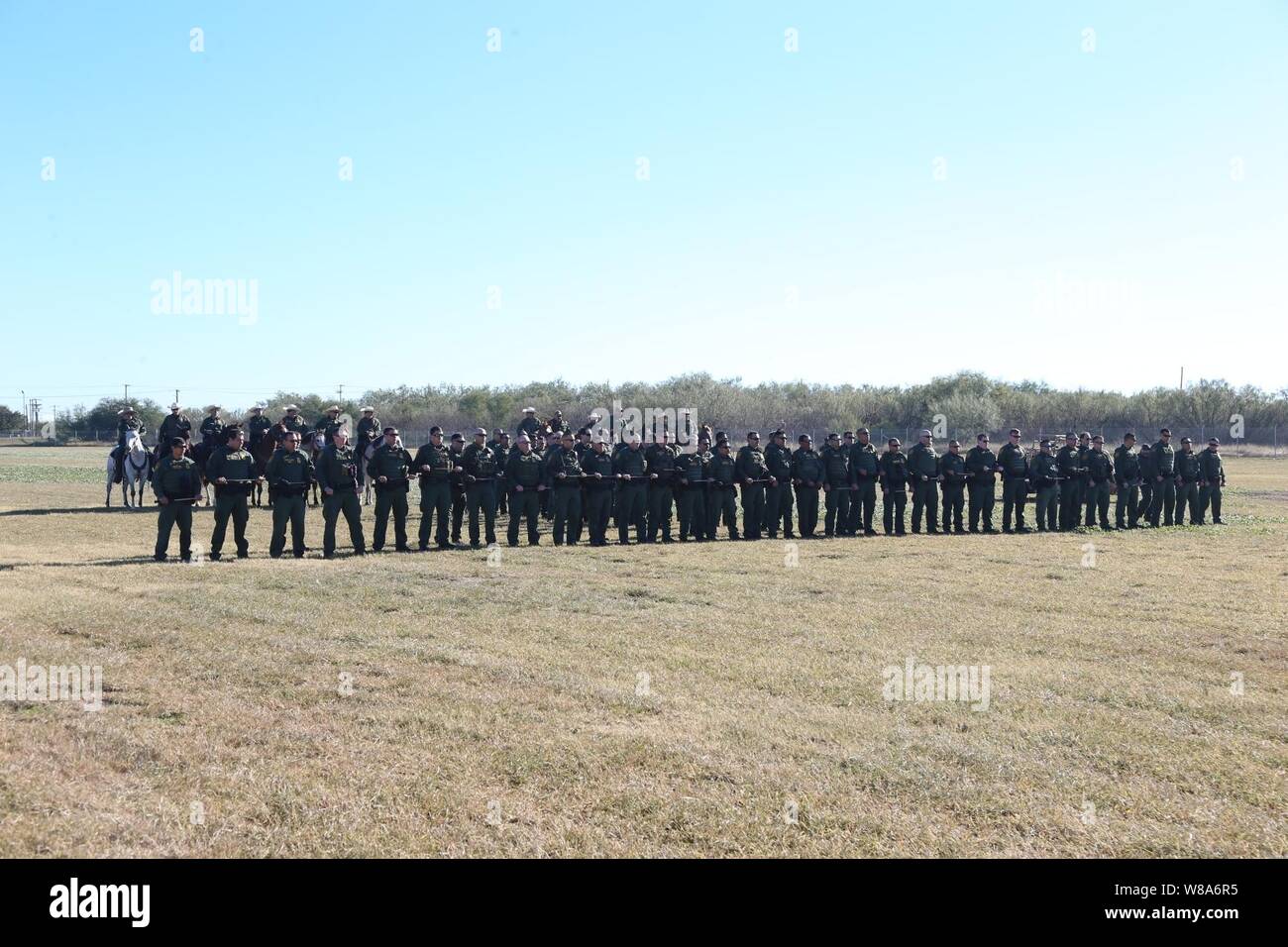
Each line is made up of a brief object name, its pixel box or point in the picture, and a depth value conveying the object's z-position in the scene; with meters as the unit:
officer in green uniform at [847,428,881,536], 20.66
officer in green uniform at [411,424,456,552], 17.25
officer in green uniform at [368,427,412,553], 16.69
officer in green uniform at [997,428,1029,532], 21.81
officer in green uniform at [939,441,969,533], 21.23
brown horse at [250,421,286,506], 21.72
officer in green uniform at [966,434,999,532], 21.33
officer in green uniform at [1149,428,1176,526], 23.39
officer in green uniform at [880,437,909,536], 20.72
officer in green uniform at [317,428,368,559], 16.00
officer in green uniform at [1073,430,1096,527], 22.41
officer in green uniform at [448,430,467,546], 17.58
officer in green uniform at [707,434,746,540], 19.58
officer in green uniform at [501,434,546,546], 17.84
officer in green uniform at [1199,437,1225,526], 23.78
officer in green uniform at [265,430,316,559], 15.63
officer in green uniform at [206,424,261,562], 15.06
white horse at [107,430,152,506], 23.36
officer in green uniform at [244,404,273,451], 21.91
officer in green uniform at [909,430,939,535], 20.86
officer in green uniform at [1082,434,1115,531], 22.81
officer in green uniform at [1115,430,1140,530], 23.19
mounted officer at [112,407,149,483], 23.18
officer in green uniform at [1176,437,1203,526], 23.69
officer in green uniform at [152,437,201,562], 14.59
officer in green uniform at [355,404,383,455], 21.95
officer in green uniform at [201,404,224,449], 20.89
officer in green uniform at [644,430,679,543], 19.16
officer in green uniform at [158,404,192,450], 21.36
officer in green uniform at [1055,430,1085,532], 22.30
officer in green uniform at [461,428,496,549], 17.67
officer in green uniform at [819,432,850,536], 20.44
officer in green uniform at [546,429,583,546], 18.14
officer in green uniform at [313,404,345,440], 16.20
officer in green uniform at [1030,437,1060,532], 21.88
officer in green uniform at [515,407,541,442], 23.27
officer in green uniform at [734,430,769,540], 19.77
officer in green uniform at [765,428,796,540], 20.08
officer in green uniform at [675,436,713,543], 19.39
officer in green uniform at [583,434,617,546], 18.34
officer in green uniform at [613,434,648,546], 18.97
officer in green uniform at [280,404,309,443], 20.06
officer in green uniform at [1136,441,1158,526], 23.53
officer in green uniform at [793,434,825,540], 20.17
